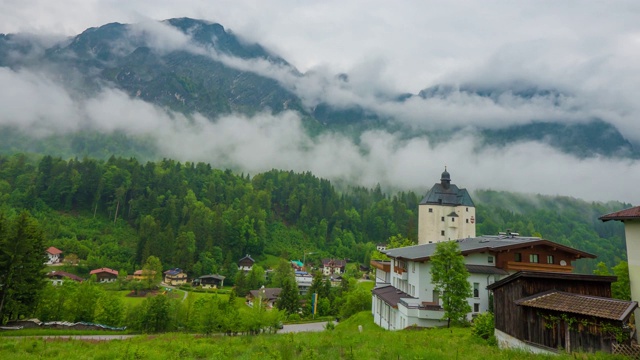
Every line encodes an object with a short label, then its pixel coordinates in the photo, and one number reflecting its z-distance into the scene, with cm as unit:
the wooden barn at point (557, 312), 1647
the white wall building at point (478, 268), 3447
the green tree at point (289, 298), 6788
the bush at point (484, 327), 2366
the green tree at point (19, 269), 4003
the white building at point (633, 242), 2006
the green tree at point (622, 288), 2980
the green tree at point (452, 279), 3014
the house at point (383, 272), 5193
